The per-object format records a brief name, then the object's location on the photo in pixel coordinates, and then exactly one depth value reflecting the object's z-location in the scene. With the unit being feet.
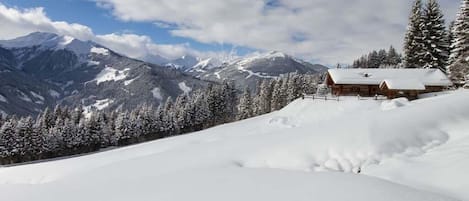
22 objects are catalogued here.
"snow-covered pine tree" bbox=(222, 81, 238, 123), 365.79
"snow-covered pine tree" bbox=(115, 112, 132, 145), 301.63
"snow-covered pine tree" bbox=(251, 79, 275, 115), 331.18
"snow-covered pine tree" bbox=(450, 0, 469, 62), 137.69
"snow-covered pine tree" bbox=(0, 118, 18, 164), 233.76
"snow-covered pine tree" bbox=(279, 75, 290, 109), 310.43
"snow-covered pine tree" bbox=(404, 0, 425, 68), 172.96
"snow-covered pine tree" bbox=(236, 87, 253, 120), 333.83
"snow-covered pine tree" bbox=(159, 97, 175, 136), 328.49
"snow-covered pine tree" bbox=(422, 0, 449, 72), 168.85
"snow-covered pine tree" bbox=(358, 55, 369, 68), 498.69
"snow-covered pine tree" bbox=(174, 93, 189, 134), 334.24
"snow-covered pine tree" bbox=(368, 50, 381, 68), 442.26
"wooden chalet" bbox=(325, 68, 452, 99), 151.94
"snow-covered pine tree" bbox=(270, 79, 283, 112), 311.06
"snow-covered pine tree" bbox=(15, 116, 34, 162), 240.32
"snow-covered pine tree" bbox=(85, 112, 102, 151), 280.39
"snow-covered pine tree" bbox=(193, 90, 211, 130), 343.67
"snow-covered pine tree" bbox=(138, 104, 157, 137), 316.68
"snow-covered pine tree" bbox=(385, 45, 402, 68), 399.36
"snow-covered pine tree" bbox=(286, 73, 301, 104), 300.20
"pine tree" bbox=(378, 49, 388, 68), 431.02
